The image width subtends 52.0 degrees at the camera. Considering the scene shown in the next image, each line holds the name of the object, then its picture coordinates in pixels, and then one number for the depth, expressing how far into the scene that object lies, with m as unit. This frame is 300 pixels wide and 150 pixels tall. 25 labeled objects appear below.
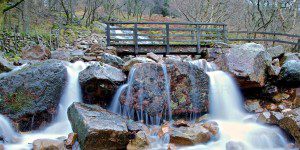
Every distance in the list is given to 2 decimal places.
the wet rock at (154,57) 9.88
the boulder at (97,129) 5.60
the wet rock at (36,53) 10.15
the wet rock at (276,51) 10.95
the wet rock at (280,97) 8.76
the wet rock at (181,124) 6.93
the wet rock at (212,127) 6.74
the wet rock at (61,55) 10.07
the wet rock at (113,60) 9.01
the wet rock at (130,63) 8.12
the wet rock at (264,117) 7.09
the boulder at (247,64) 8.57
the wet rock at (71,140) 5.82
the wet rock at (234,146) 6.11
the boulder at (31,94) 7.01
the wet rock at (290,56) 10.67
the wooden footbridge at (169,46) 12.43
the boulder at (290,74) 8.73
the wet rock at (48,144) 5.59
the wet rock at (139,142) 5.88
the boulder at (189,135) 6.25
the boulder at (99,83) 7.49
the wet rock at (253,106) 8.49
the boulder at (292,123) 6.18
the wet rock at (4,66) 8.05
